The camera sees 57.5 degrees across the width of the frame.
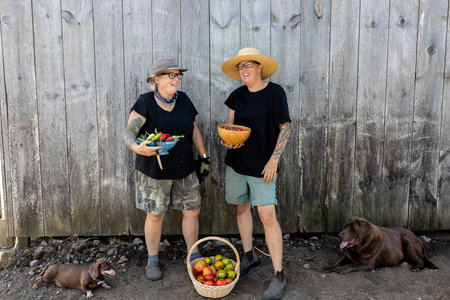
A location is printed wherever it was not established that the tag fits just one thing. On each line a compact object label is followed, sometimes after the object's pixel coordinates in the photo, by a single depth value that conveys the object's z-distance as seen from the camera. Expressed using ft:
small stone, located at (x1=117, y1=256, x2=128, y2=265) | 12.52
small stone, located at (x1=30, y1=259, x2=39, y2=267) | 12.41
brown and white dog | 10.60
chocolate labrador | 11.32
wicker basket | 10.02
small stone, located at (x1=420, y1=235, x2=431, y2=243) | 13.82
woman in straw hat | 10.48
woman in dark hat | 10.74
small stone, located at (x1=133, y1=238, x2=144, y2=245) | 13.65
